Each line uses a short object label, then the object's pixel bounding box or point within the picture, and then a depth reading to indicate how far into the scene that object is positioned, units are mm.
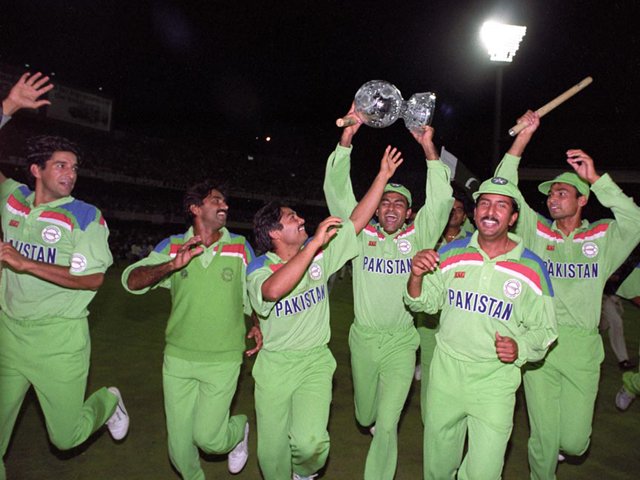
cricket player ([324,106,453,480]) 4898
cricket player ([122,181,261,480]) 4586
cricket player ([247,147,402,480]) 4359
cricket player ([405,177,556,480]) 3855
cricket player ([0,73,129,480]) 4383
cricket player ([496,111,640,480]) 4863
